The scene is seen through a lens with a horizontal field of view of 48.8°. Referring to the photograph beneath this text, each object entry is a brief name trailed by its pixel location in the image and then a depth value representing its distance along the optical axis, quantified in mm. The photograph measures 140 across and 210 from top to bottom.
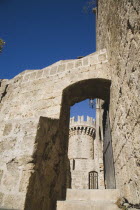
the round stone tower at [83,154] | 17067
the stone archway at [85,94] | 3510
